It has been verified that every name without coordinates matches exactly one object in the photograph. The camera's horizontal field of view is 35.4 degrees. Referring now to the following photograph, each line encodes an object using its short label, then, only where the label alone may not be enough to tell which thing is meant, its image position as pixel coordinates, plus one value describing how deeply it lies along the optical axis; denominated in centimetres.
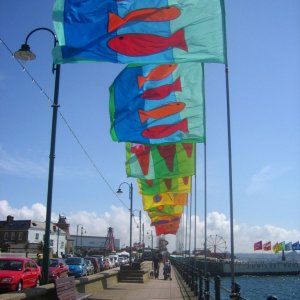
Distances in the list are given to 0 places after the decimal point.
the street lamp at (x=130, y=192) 3468
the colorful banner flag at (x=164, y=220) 3503
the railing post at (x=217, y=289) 1067
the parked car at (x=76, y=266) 3188
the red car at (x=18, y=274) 1766
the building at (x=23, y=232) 9262
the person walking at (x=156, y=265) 3255
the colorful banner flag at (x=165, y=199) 2745
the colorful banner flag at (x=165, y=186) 2372
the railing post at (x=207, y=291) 1296
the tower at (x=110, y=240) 12456
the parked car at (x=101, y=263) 4616
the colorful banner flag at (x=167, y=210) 3052
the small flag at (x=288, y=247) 11306
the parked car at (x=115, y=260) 5981
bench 1095
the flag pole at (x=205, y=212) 1838
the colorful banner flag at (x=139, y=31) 1123
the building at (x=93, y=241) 14912
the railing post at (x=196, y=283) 1794
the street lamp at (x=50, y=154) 1131
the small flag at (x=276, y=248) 11356
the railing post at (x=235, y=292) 804
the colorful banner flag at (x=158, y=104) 1448
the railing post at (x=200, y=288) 1513
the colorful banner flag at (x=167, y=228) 3888
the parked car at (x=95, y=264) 4155
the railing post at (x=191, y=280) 2005
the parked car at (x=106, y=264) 4826
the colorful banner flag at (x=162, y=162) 1938
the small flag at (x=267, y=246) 11400
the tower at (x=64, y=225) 11750
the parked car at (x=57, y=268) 2480
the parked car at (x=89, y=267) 3528
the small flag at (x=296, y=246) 10844
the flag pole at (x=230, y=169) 1002
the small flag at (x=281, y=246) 11356
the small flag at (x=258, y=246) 11269
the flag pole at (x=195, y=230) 2594
